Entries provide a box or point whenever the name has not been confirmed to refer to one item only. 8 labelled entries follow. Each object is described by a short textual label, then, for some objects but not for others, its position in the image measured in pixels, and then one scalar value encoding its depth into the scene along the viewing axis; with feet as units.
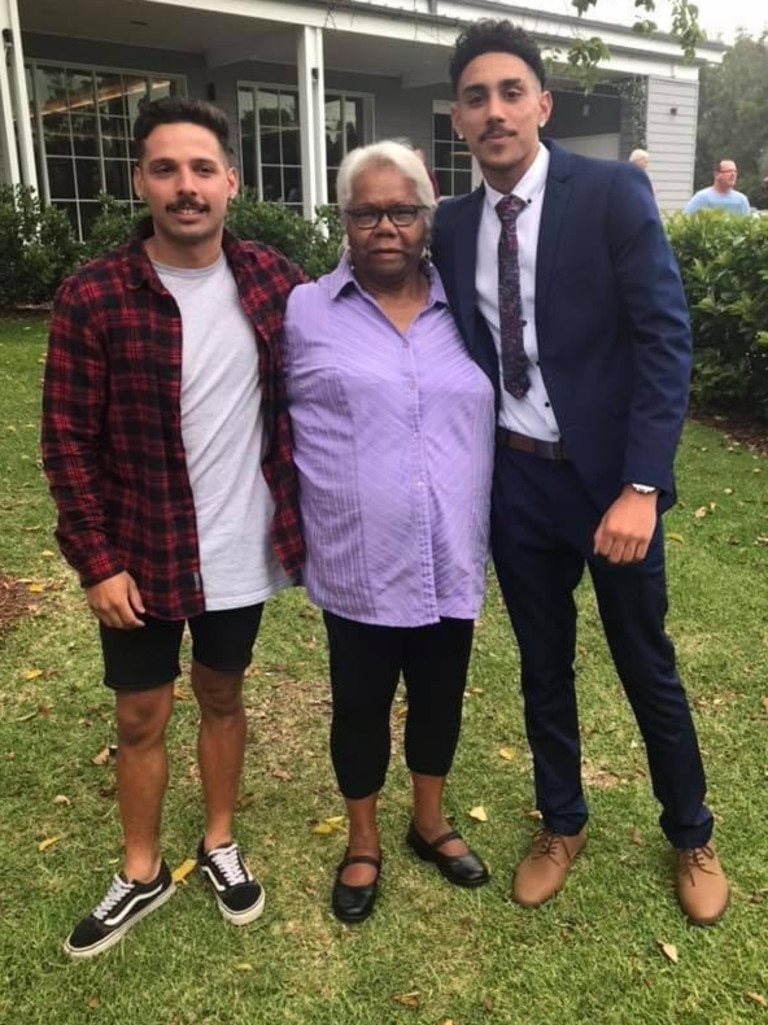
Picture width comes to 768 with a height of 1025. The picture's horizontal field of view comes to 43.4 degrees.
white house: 38.83
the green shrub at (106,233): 33.91
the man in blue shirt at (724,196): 34.58
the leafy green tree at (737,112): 131.85
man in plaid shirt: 7.29
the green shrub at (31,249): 31.89
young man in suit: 7.47
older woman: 7.68
